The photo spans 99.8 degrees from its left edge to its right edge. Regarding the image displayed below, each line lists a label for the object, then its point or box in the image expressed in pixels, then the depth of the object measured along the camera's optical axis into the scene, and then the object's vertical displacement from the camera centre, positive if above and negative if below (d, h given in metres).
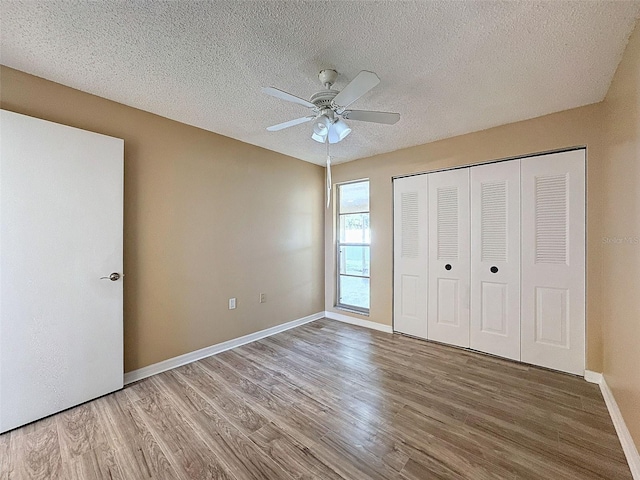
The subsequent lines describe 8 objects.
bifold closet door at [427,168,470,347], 3.13 -0.22
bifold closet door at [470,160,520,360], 2.80 -0.20
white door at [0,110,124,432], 1.81 -0.20
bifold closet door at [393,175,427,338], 3.45 -0.21
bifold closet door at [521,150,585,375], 2.48 -0.20
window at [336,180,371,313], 4.12 -0.09
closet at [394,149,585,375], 2.53 -0.20
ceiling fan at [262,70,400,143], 1.69 +0.92
